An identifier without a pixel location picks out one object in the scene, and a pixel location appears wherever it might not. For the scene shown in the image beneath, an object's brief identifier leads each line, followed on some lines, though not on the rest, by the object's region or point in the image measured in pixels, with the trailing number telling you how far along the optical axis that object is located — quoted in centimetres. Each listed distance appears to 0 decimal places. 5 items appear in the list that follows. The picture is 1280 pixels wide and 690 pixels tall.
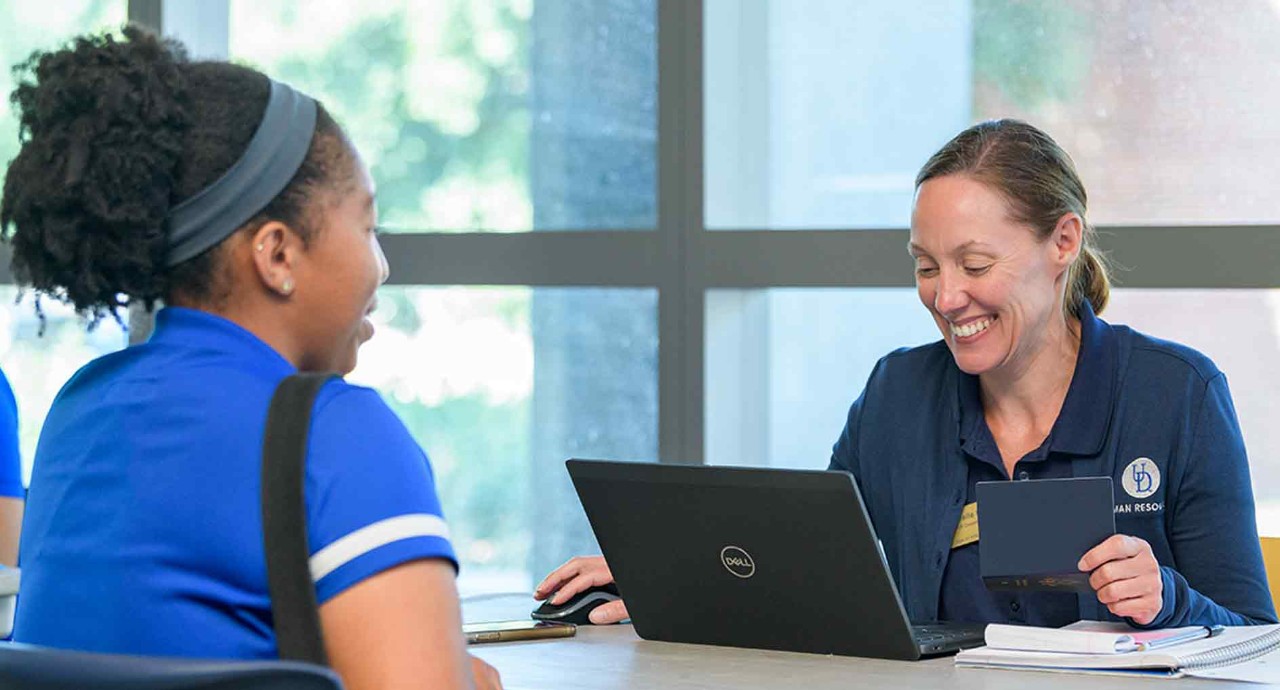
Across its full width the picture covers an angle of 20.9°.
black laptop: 357
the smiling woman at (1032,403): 400
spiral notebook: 356
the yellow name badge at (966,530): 406
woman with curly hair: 310
